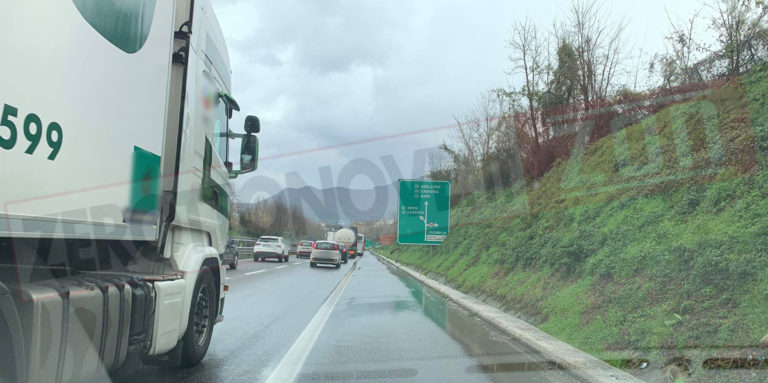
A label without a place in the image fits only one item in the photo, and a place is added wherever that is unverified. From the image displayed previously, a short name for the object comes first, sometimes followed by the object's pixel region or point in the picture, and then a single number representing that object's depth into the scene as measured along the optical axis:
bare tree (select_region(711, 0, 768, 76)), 11.27
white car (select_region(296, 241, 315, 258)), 46.75
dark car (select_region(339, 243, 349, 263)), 42.25
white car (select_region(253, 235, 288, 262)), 34.12
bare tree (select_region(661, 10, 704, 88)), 13.27
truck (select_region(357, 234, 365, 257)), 73.56
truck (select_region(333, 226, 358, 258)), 59.66
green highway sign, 20.66
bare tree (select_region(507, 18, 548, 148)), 20.97
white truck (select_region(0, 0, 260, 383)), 2.86
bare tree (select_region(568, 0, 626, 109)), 17.45
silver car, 30.73
